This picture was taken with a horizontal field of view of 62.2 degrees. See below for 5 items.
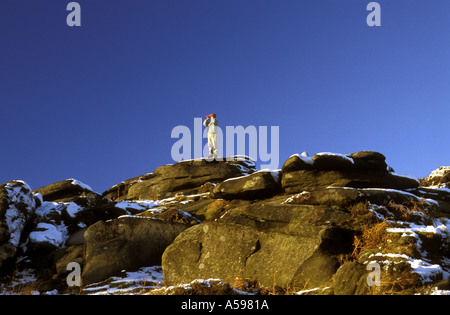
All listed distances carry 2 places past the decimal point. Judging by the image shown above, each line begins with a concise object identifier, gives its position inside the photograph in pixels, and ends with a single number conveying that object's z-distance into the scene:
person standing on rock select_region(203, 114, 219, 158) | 32.88
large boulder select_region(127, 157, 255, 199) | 30.59
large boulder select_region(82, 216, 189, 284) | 16.03
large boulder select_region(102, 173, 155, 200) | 35.19
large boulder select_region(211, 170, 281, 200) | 19.39
